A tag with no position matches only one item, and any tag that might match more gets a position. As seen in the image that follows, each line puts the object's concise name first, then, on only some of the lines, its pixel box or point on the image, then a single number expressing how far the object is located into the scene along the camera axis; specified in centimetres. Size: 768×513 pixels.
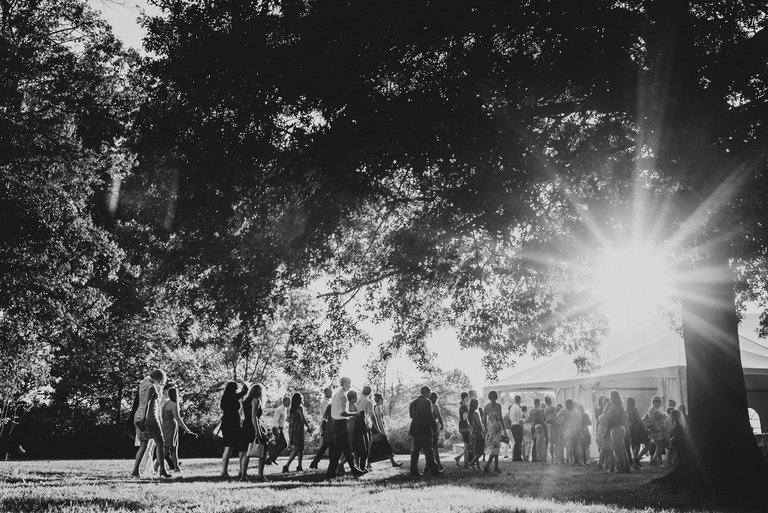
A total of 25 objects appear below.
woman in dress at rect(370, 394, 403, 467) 1381
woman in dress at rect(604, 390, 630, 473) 1320
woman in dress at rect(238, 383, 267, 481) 996
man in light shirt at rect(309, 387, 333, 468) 1289
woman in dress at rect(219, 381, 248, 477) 1014
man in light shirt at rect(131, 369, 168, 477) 1008
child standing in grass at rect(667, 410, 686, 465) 962
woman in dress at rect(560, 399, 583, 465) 1569
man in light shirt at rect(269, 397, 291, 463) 1403
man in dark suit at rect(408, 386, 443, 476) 1171
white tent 1650
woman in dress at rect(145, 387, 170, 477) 1016
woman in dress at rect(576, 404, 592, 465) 1579
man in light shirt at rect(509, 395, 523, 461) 1725
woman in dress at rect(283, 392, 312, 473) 1320
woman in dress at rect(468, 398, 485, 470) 1280
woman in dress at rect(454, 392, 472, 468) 1384
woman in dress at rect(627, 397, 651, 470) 1430
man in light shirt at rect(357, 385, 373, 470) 1190
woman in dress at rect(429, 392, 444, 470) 1246
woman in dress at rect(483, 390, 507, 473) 1301
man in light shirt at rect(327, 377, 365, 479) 1090
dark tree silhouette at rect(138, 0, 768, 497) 586
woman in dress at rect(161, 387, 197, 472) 1082
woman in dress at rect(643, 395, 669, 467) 1498
